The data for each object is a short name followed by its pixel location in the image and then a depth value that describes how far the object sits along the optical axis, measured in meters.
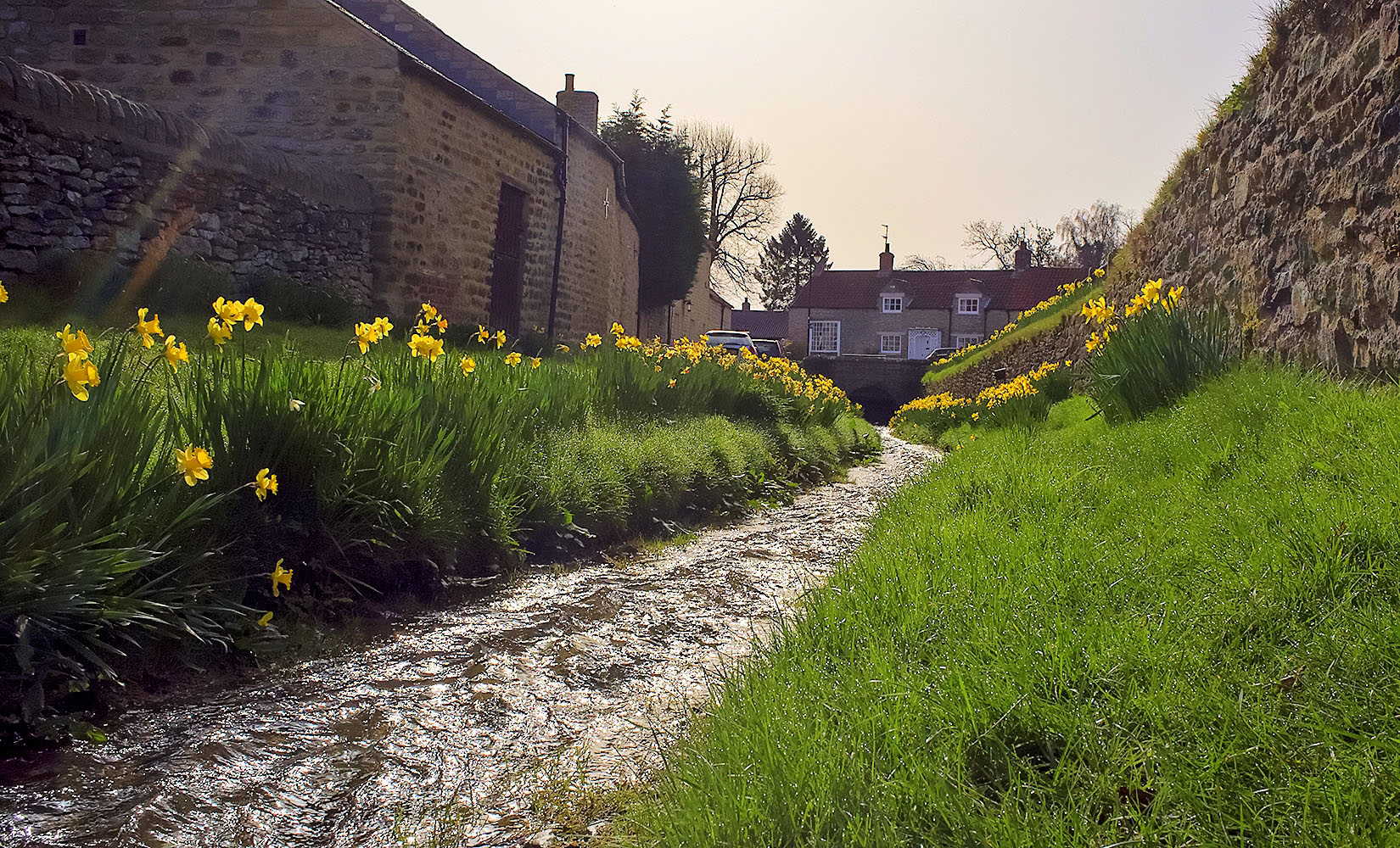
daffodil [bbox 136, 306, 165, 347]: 3.19
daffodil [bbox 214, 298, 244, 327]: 3.53
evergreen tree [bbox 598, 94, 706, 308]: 29.16
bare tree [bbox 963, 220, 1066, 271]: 64.50
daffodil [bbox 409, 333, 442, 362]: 4.94
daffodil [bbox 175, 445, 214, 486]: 3.07
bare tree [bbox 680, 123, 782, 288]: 53.94
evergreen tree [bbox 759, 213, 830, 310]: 75.31
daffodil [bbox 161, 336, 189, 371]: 3.35
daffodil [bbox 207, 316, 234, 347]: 3.47
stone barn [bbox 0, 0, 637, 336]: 14.13
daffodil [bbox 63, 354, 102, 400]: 2.74
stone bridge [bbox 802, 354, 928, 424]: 36.16
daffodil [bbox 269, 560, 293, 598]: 3.63
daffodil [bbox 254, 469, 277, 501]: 3.56
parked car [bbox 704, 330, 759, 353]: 28.21
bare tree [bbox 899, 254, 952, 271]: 65.00
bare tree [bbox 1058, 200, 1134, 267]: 61.59
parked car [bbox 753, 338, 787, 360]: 36.00
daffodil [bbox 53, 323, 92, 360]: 2.83
